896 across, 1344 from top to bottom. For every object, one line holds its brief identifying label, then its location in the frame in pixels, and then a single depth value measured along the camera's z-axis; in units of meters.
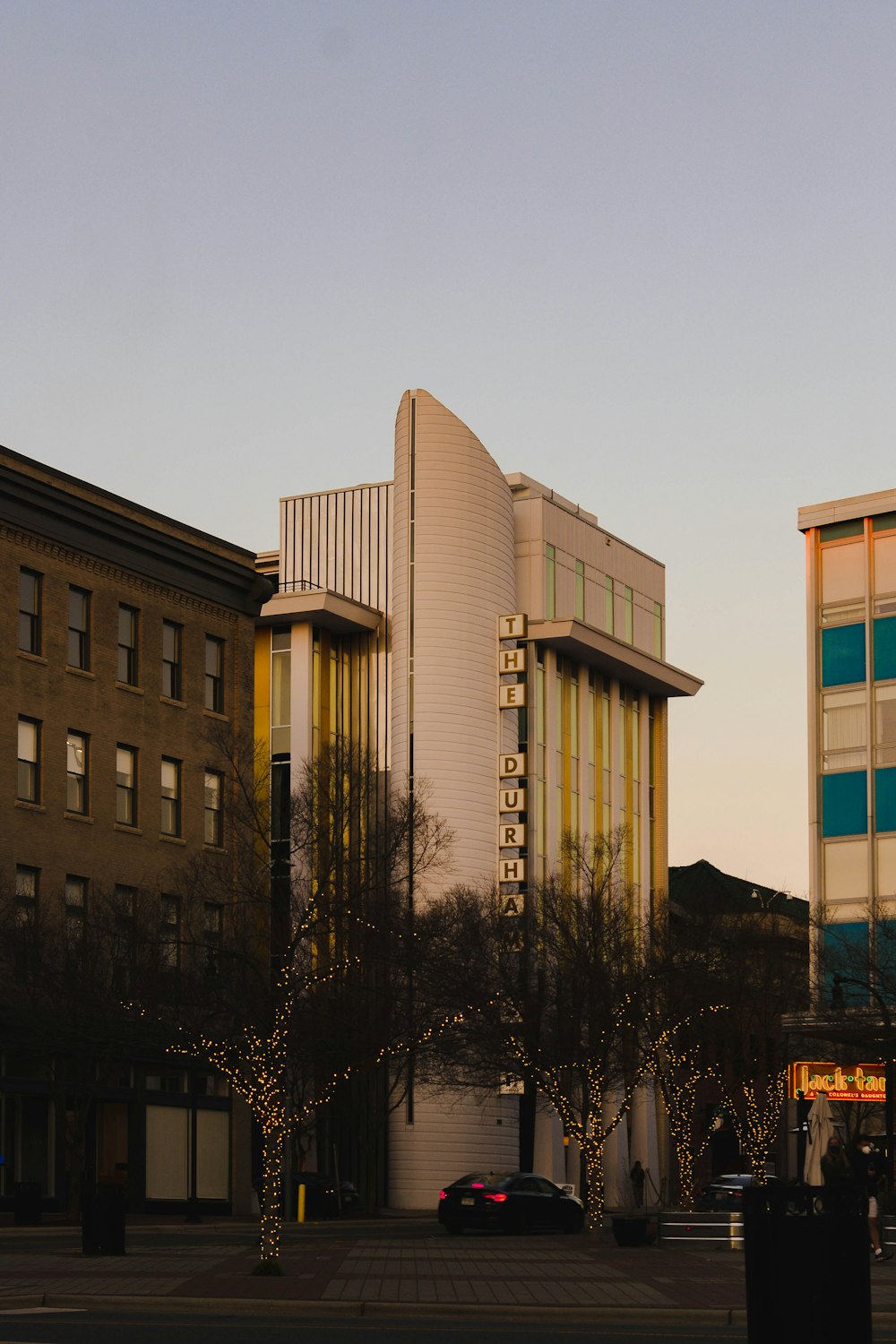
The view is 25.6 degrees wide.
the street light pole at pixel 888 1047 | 46.66
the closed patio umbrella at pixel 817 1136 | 37.72
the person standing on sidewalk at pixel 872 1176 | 32.78
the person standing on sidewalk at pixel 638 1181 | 74.19
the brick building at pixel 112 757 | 52.03
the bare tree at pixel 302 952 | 31.11
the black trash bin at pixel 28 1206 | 47.25
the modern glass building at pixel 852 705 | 63.69
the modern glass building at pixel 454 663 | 75.81
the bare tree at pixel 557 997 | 46.88
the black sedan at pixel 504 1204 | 44.78
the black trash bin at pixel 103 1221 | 31.88
